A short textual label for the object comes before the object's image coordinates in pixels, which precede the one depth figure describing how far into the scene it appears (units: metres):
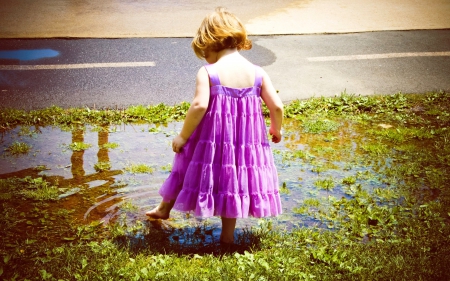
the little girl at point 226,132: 3.11
